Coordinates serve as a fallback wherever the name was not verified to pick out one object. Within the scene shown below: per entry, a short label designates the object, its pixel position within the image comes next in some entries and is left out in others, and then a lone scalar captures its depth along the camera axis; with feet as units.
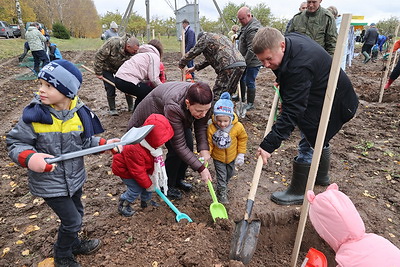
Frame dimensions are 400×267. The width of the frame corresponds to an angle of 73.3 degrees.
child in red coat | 7.57
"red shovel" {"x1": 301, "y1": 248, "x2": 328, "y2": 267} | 6.28
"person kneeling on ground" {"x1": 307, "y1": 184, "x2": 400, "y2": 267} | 4.88
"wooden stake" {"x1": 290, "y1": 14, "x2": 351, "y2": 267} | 4.86
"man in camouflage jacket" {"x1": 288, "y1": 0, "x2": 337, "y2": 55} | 13.77
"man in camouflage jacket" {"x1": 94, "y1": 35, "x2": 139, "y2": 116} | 16.38
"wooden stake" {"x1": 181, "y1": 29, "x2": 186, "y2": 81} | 20.86
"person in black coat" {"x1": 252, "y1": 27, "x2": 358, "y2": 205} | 6.95
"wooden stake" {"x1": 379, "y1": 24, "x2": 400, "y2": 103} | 20.25
